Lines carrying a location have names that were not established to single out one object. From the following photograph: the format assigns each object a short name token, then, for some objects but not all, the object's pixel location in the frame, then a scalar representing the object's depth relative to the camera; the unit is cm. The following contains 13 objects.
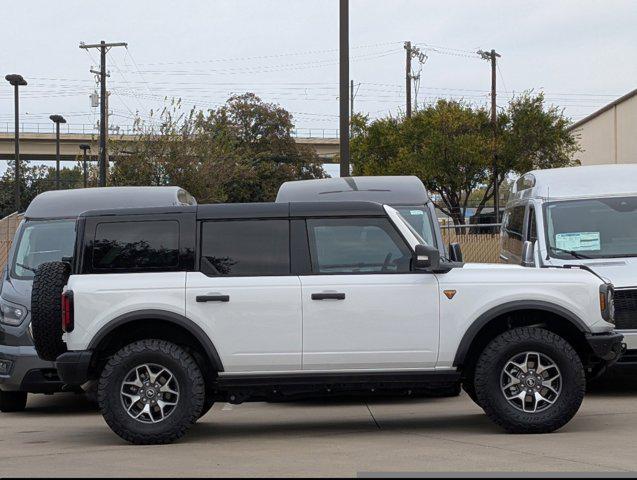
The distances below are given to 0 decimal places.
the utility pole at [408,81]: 5588
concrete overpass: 9075
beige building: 4653
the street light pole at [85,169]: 5264
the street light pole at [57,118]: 5637
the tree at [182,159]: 4028
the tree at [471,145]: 4828
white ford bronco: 898
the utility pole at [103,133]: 4341
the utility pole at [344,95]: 2103
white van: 1257
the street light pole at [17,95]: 4369
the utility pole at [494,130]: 4826
